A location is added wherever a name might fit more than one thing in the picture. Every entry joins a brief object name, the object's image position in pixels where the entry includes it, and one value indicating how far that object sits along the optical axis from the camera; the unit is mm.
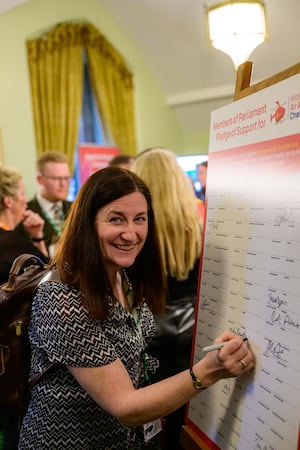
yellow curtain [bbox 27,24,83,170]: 4766
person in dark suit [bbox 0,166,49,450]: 1496
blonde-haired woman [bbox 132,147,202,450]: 1759
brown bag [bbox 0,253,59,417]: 1220
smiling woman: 1002
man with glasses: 3006
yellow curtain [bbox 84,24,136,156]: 5410
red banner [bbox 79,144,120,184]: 4930
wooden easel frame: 1010
